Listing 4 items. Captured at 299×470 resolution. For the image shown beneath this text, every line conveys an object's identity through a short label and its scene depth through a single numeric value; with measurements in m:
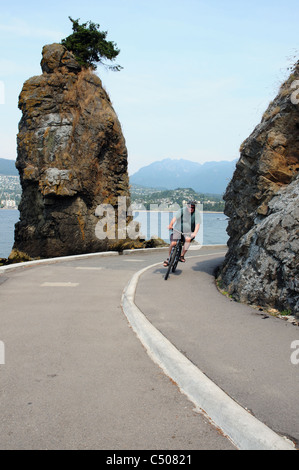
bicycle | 10.91
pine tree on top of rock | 31.83
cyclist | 11.07
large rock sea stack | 24.45
